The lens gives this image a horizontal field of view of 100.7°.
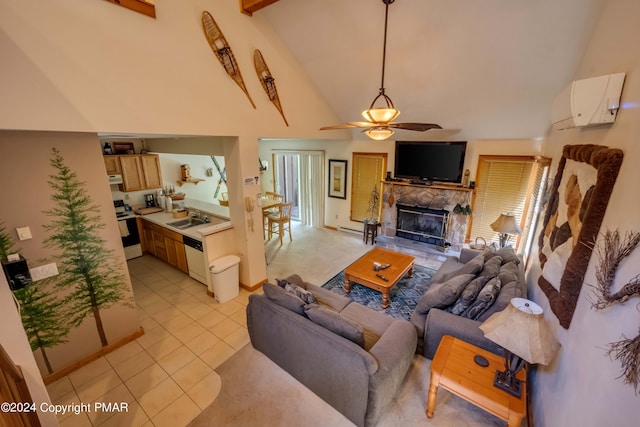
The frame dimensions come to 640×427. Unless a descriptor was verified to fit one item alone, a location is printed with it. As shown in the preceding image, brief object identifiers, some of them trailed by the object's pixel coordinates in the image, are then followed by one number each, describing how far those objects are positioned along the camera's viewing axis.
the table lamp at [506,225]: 3.88
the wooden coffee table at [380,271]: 3.62
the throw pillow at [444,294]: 2.69
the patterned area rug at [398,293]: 3.64
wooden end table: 1.83
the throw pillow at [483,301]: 2.51
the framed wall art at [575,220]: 1.41
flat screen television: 4.87
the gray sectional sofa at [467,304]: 2.48
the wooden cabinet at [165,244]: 4.47
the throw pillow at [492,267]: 2.97
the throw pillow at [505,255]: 3.34
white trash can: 3.67
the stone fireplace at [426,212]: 5.20
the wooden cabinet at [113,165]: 4.76
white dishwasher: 4.08
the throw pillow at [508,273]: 2.78
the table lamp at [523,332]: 1.57
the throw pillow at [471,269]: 3.11
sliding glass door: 6.83
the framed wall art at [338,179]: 6.42
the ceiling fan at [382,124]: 2.35
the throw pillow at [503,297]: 2.45
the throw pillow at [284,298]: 2.44
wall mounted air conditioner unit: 1.51
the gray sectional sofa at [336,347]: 2.00
